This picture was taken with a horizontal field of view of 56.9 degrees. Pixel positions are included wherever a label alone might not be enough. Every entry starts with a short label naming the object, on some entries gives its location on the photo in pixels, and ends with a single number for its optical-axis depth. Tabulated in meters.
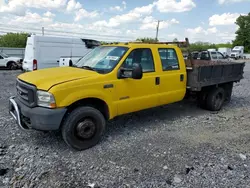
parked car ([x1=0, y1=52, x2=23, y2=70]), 17.05
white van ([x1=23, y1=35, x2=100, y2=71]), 12.44
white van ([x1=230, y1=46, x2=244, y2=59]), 43.53
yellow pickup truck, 3.68
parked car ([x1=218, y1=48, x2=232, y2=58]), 45.26
